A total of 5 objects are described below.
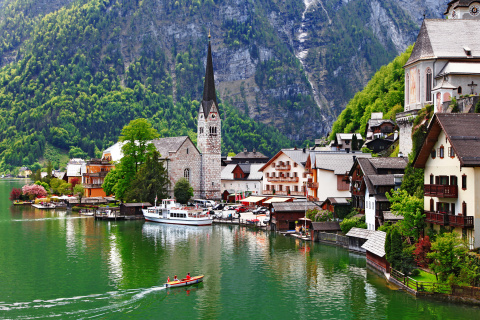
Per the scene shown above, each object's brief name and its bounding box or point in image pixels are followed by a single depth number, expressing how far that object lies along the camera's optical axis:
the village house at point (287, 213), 76.12
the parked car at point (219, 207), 104.01
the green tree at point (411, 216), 47.28
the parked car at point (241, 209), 97.81
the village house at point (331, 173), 78.75
